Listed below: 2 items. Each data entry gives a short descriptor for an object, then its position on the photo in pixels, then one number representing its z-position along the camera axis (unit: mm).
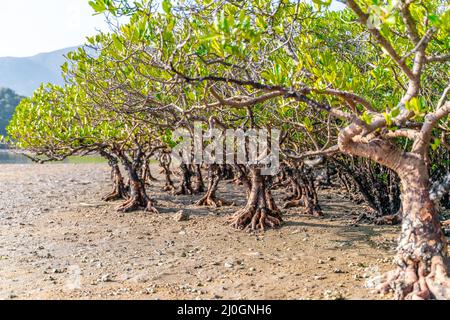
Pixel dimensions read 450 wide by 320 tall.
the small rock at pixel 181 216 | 11970
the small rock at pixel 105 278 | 7229
